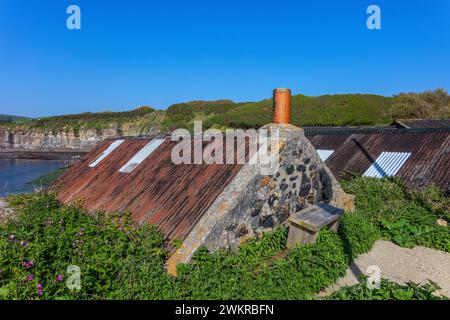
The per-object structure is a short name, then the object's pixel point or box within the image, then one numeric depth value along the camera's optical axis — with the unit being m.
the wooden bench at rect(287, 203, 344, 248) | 5.82
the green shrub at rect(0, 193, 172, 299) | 4.00
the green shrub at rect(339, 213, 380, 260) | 6.47
